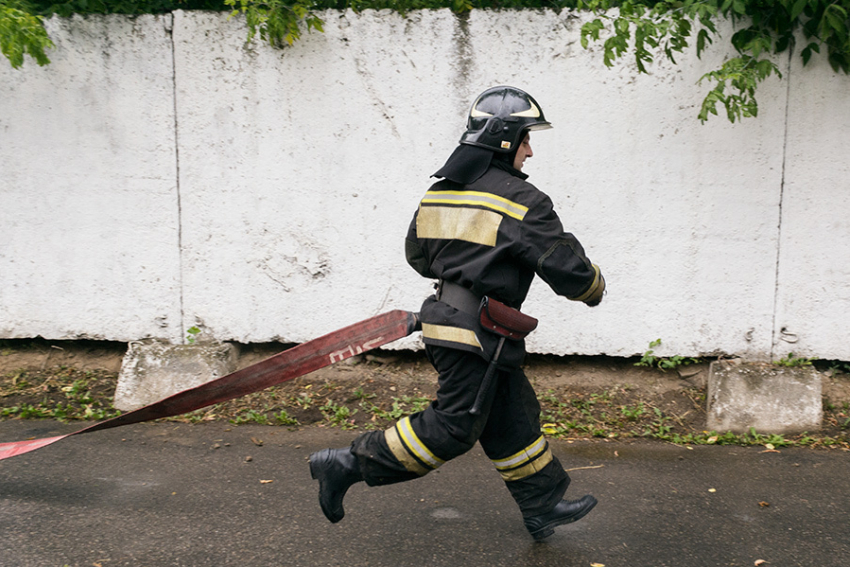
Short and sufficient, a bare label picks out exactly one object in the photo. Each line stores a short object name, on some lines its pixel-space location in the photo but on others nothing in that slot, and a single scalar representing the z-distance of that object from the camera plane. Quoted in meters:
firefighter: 2.60
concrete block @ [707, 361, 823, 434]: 3.98
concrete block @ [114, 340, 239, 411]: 4.44
